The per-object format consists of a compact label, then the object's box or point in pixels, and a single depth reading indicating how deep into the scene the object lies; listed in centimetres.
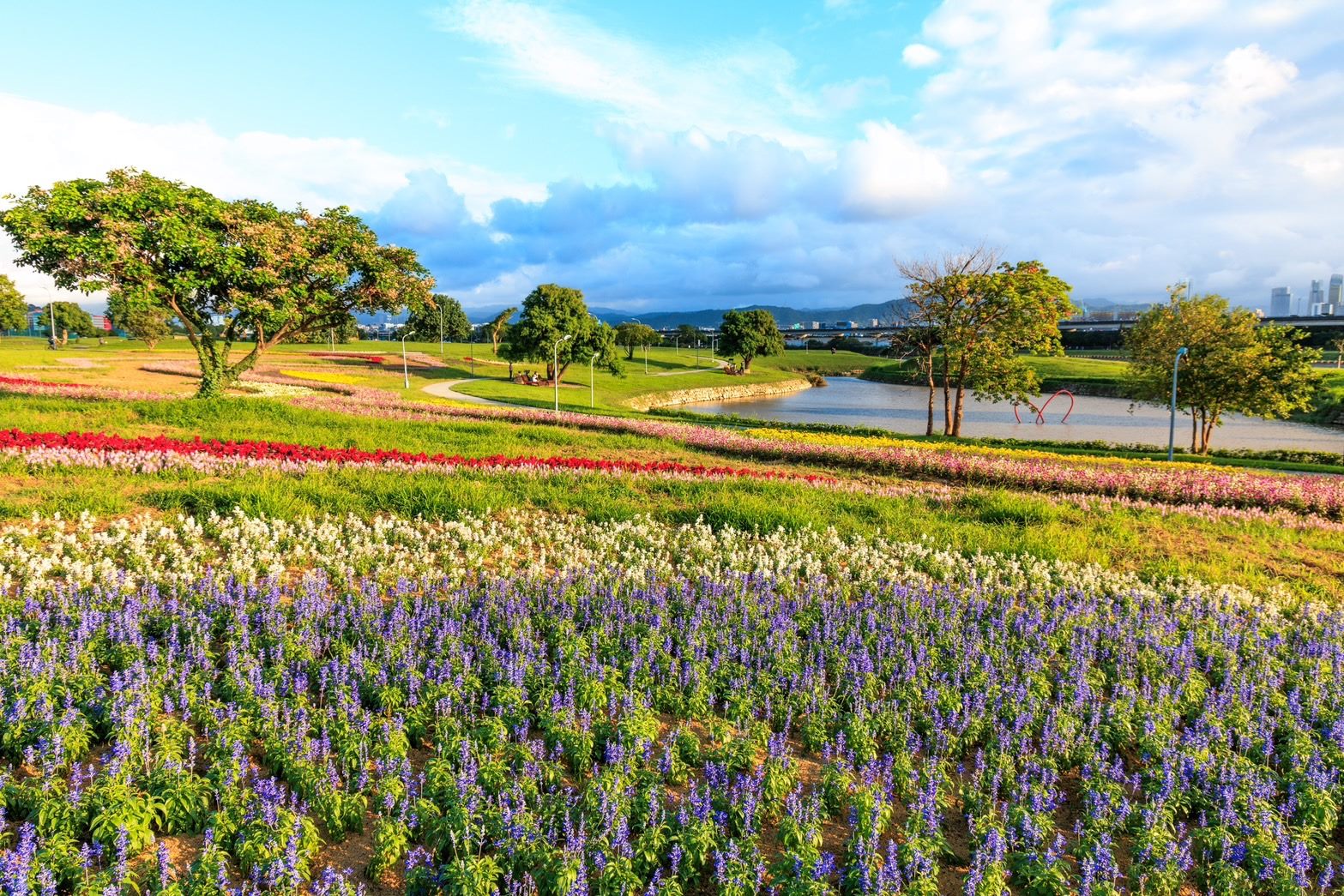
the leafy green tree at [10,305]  8188
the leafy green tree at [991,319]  3653
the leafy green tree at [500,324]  9873
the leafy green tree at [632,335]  13250
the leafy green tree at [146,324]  8788
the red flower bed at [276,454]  1422
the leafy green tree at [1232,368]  3606
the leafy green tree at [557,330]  7088
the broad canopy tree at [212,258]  2580
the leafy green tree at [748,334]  10856
